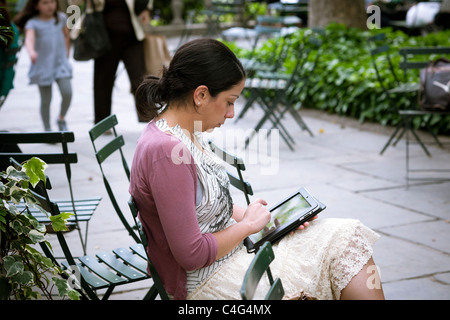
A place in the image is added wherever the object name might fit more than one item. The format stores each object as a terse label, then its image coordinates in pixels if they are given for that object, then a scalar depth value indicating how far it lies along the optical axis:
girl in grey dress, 7.46
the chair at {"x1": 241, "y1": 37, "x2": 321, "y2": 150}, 7.74
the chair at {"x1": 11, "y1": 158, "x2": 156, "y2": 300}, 2.68
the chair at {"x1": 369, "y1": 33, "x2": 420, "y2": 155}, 7.29
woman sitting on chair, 2.42
